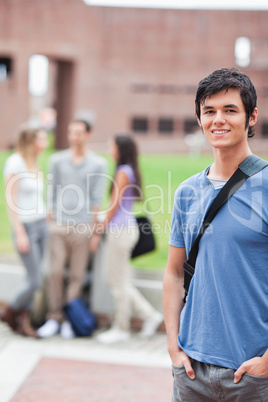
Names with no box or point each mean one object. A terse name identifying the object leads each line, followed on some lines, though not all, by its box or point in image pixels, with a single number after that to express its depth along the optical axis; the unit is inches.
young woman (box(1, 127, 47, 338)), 428.0
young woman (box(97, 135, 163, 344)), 427.7
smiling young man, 156.6
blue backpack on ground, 444.3
